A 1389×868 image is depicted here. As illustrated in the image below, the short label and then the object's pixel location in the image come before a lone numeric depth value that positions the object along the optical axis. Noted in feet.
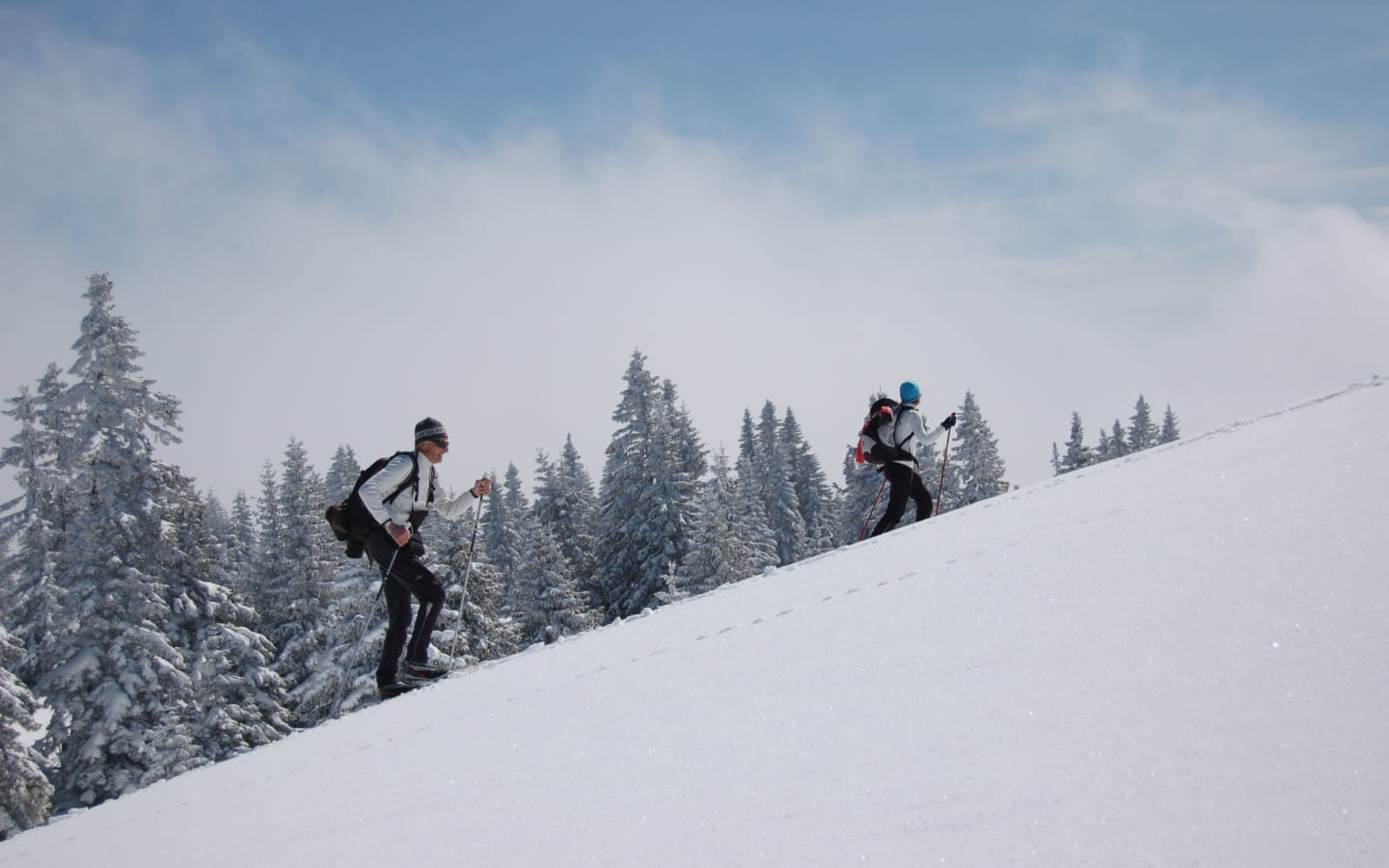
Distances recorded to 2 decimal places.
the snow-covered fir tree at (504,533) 153.84
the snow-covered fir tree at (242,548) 123.66
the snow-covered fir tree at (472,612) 74.13
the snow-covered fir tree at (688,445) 130.93
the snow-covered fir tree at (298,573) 102.42
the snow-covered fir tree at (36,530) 76.07
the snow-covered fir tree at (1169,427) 238.89
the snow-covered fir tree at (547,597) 98.99
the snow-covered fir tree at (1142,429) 241.55
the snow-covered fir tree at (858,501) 130.41
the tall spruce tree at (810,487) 198.39
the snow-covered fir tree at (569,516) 135.54
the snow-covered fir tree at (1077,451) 164.55
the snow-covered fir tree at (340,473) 142.20
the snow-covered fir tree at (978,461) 124.16
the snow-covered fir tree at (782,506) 165.99
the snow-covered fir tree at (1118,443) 235.20
